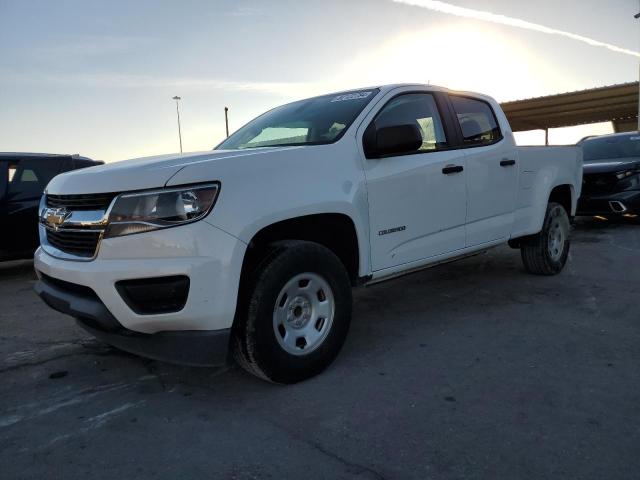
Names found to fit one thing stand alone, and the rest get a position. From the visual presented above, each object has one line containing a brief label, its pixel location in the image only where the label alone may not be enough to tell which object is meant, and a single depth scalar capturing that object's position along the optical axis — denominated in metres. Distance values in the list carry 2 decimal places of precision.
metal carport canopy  28.14
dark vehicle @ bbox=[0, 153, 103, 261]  6.68
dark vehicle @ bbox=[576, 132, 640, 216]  8.90
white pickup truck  2.68
